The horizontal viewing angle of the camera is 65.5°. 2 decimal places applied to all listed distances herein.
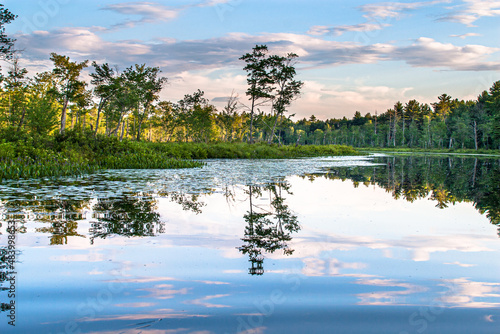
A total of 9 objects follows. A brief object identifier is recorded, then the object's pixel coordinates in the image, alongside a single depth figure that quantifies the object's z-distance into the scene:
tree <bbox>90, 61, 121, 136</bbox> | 55.83
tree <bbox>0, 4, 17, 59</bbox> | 28.42
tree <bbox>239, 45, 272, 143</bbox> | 54.62
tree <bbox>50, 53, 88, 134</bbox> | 56.00
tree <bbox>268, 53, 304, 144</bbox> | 55.55
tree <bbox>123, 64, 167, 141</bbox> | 57.71
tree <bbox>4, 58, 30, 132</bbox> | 55.32
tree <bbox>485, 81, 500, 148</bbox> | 73.88
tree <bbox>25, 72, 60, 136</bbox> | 55.88
